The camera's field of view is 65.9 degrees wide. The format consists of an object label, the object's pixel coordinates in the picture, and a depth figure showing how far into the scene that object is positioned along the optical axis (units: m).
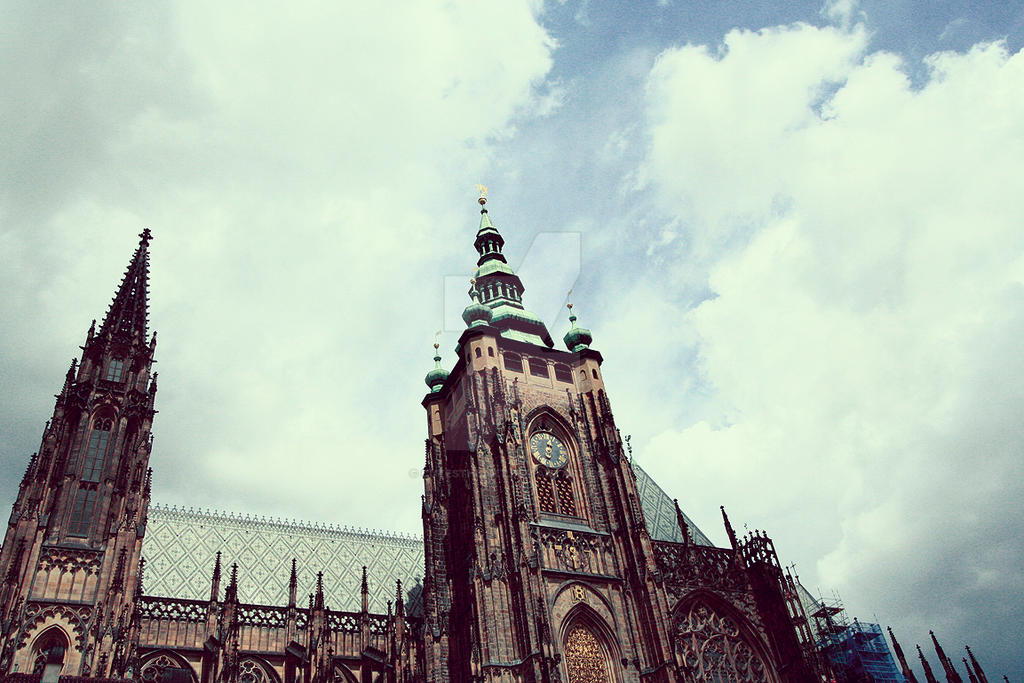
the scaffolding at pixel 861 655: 42.31
